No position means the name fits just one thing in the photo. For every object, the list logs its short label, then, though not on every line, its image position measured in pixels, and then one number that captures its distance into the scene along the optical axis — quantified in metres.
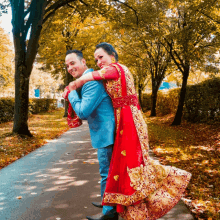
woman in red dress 2.53
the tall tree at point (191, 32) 9.66
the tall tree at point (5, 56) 28.88
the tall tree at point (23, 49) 9.83
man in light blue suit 2.50
